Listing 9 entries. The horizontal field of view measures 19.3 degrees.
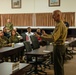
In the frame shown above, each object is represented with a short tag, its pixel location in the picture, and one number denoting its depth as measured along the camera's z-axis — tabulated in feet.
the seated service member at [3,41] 22.35
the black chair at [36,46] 20.45
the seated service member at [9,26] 42.09
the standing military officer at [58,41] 15.39
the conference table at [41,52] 17.56
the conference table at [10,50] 17.89
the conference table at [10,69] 9.91
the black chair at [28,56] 19.79
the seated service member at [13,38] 26.68
